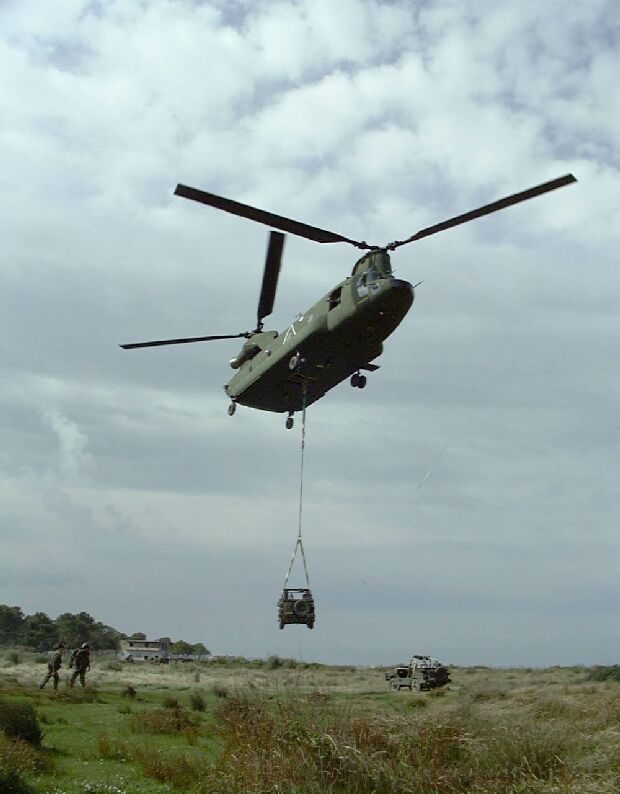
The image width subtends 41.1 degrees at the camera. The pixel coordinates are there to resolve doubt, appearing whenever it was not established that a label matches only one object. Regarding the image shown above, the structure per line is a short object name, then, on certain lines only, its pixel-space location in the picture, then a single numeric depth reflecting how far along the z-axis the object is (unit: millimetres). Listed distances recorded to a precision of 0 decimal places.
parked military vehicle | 36969
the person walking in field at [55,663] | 27556
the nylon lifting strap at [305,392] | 19328
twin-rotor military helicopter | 16297
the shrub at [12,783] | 12500
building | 83006
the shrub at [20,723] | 16828
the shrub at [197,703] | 27594
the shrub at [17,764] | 12633
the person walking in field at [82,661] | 29016
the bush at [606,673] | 47250
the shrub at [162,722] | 21047
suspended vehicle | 16312
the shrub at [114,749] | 16922
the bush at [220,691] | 30827
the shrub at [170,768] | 14623
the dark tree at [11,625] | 109875
